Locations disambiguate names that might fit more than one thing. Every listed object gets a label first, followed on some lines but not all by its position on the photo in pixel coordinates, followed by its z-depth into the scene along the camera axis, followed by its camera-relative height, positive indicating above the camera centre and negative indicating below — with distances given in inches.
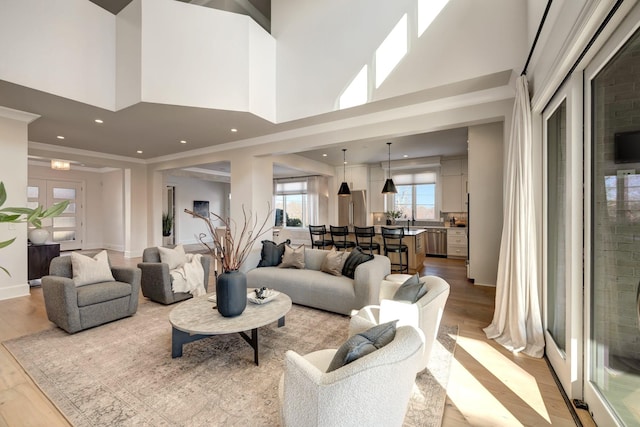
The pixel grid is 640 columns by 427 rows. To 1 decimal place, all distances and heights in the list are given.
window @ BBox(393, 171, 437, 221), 334.6 +21.2
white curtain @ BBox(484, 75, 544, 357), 107.1 -17.5
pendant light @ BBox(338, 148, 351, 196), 286.0 +25.0
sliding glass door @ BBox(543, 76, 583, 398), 78.4 -8.0
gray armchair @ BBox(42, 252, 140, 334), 117.7 -37.4
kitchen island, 226.8 -29.5
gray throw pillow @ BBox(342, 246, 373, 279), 147.9 -26.1
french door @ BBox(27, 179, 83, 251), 324.5 +13.7
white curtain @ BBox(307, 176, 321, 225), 386.3 +22.8
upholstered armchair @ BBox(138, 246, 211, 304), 152.5 -38.0
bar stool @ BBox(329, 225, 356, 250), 239.5 -23.4
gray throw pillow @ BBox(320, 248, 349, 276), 154.6 -28.0
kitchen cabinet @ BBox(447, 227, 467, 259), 300.4 -32.9
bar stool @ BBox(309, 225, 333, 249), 254.1 -23.5
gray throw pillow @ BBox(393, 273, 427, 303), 89.7 -26.0
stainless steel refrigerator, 358.6 +5.4
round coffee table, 90.3 -36.7
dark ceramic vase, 97.0 -28.0
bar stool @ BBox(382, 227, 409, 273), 211.6 -24.6
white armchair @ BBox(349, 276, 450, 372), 83.3 -30.5
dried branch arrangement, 100.7 -14.4
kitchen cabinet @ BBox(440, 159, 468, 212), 313.1 +31.7
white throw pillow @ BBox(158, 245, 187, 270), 165.2 -25.6
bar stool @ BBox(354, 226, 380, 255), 222.8 -19.0
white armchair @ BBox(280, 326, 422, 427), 44.4 -29.5
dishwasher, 315.6 -33.8
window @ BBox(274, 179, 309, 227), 410.9 +15.9
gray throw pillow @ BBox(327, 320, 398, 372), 50.7 -25.3
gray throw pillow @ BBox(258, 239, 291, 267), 180.1 -27.0
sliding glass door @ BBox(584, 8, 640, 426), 59.3 -4.2
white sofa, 133.2 -37.1
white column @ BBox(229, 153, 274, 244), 233.6 +24.6
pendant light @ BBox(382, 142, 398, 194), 261.3 +23.5
